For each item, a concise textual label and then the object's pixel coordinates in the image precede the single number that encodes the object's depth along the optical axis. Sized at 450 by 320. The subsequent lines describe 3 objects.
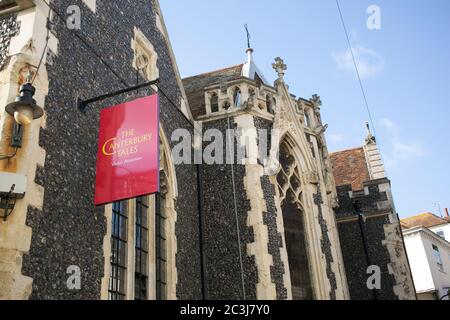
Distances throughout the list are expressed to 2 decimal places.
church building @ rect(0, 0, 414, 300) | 6.77
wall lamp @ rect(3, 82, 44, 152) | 6.08
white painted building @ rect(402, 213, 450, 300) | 28.36
